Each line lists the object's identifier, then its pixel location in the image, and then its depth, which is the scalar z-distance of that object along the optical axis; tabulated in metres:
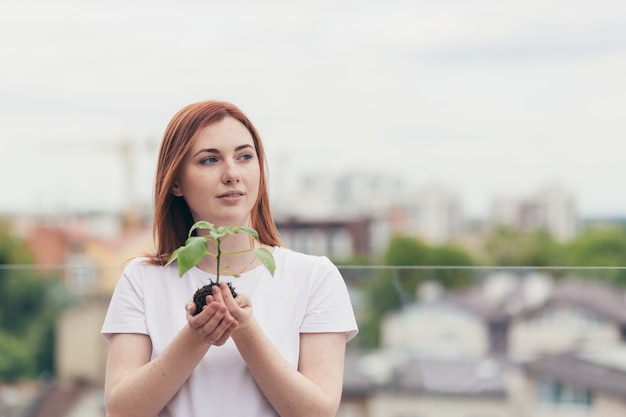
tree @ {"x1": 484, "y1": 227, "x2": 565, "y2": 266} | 50.12
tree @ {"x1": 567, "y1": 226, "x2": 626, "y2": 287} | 51.22
